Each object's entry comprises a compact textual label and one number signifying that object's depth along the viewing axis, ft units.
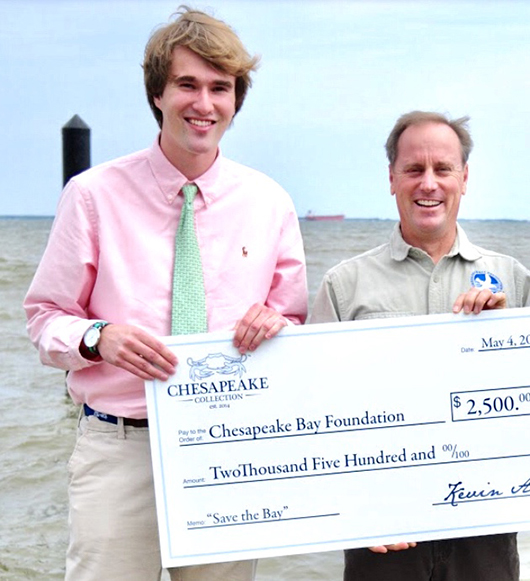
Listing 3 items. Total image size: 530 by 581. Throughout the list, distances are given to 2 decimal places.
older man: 9.14
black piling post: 23.73
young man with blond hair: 8.68
